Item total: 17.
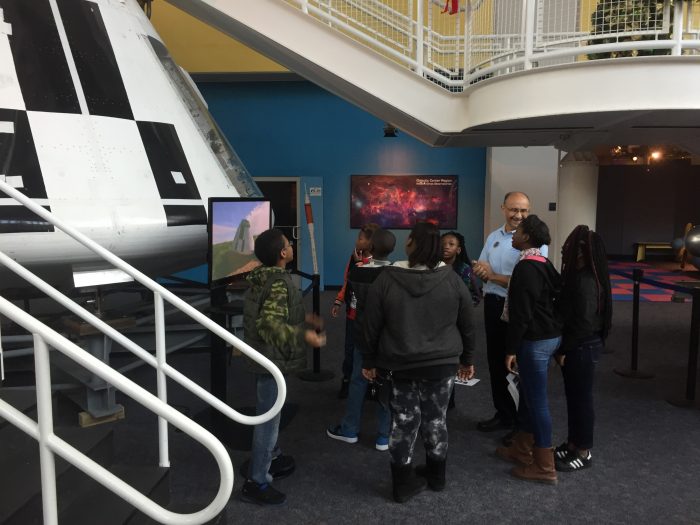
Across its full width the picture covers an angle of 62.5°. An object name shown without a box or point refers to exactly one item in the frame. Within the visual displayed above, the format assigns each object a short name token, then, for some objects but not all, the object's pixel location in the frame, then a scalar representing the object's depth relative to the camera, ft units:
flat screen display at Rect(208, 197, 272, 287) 11.75
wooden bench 45.96
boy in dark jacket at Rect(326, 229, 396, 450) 10.31
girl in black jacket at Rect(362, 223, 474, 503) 8.61
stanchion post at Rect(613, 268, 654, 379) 15.97
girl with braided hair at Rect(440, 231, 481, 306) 12.78
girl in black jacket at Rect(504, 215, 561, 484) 9.19
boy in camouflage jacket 8.80
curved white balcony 12.90
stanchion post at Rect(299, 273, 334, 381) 15.67
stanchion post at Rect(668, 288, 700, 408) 13.30
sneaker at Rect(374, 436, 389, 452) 11.09
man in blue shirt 11.02
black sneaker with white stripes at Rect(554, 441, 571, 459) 10.43
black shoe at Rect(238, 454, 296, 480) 9.95
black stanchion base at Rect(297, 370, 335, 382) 15.70
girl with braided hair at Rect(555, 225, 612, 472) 9.44
